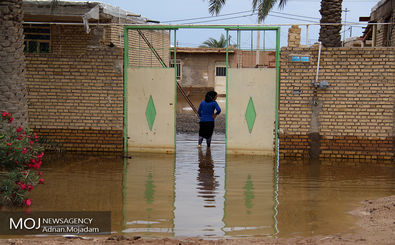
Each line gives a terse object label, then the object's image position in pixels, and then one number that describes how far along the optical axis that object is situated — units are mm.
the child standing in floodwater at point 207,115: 12859
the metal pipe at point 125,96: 11930
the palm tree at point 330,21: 12992
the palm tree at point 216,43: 49938
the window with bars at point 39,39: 16312
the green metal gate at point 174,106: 11742
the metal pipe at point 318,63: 11172
